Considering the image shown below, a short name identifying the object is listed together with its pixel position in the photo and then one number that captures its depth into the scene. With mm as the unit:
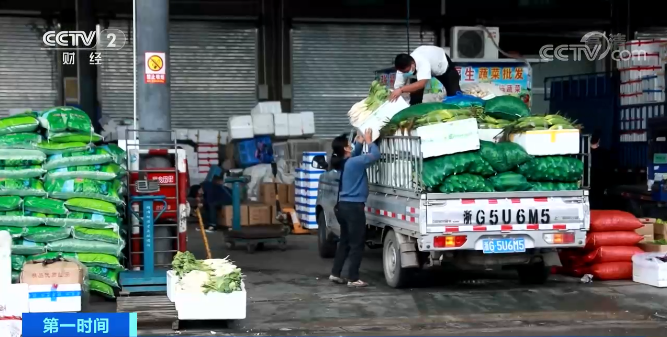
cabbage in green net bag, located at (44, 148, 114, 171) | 10734
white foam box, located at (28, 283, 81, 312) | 9625
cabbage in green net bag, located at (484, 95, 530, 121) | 11438
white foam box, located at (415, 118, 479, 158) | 10664
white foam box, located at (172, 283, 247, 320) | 9344
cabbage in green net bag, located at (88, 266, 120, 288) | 10734
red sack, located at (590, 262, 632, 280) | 12094
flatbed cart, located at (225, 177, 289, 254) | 15211
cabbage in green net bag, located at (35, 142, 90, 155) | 10828
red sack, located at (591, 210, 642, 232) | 12094
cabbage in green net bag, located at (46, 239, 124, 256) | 10578
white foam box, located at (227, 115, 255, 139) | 20734
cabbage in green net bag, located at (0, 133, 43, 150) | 10844
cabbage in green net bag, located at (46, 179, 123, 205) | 10695
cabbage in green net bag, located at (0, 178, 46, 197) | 10562
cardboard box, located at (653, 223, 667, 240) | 12969
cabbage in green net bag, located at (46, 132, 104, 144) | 10867
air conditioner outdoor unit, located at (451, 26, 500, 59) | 17828
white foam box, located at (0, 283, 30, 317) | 8625
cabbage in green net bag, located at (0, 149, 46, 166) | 10654
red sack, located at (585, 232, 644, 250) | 12062
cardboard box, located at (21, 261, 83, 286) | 9781
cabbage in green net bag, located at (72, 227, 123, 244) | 10648
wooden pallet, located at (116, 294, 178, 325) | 9352
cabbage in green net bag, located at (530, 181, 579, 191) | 11031
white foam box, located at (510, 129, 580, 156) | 11008
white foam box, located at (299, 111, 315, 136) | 21109
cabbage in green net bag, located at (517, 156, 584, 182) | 10984
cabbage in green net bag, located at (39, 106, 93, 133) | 10852
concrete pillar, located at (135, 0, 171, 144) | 11656
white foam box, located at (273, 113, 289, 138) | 20859
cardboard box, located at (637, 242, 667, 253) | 12469
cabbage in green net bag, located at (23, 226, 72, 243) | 10555
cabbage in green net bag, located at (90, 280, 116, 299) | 10783
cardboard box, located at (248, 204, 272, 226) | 17406
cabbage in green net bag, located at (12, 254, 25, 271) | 10523
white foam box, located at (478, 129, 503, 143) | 11352
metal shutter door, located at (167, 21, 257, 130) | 22281
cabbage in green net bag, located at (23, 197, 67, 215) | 10609
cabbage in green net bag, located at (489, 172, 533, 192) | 10867
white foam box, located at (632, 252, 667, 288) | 11562
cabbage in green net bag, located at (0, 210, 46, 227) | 10492
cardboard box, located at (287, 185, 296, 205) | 19317
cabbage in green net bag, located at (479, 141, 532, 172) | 10875
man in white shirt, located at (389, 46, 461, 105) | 12305
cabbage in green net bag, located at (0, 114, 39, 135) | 10953
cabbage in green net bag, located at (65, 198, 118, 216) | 10648
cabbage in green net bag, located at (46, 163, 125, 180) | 10719
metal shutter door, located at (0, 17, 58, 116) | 21328
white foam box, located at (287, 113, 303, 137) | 20984
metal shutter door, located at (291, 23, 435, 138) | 22906
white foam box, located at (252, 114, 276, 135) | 20812
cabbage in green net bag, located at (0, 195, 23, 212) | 10531
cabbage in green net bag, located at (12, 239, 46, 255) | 10523
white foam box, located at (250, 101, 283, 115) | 21172
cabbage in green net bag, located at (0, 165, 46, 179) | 10602
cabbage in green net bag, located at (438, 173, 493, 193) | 10656
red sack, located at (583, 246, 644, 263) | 12062
